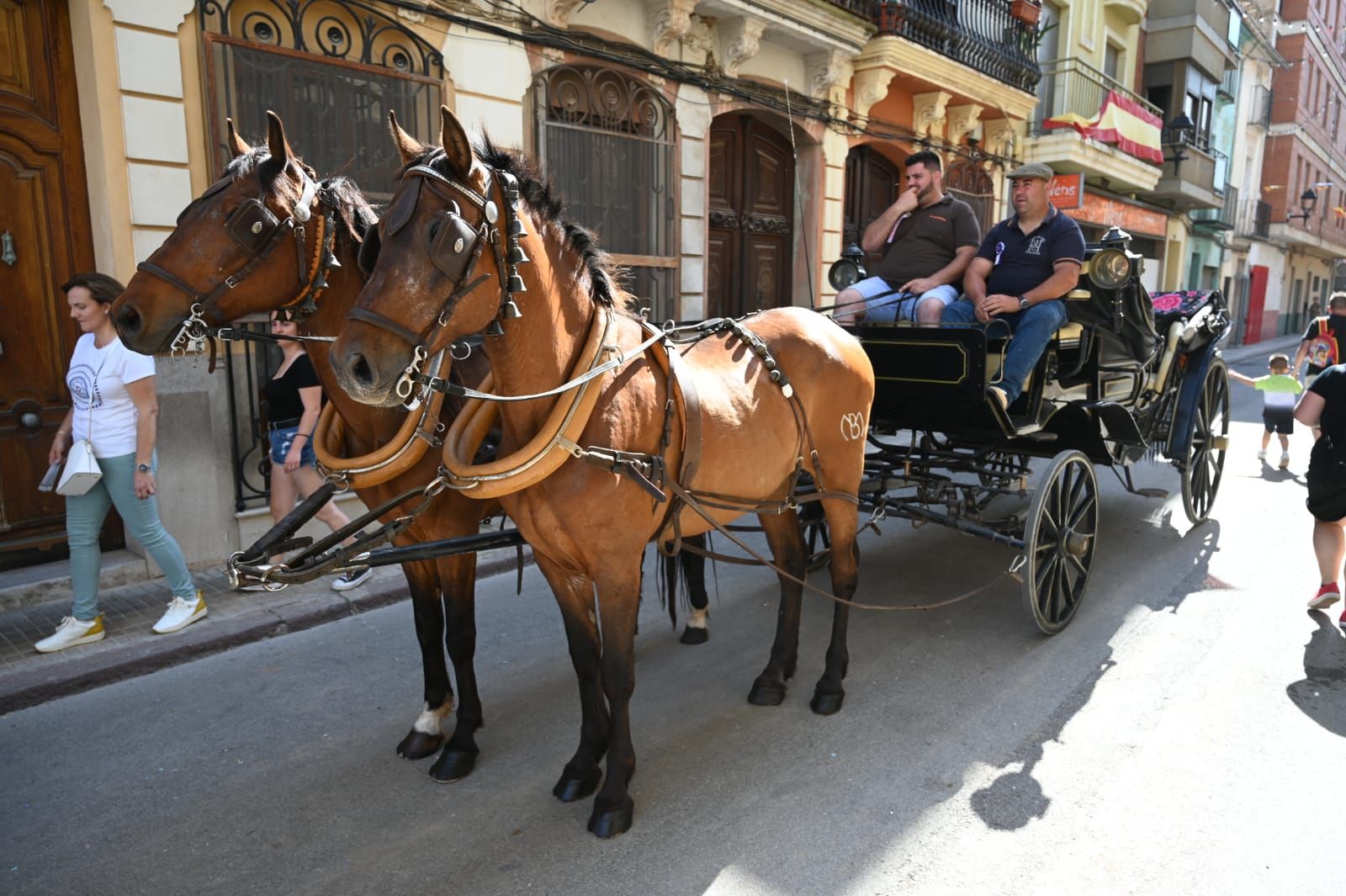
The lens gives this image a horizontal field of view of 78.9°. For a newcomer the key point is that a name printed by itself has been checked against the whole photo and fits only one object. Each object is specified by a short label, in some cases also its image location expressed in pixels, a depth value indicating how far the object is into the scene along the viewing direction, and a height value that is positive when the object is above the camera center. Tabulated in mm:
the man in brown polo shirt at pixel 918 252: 4613 +341
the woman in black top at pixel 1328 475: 4379 -850
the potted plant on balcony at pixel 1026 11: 12469 +4601
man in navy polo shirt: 4270 +205
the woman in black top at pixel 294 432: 4609 -731
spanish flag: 14312 +3417
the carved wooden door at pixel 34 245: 4777 +359
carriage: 4238 -593
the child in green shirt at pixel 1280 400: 7523 -960
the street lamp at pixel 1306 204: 29500 +4201
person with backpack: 9375 -277
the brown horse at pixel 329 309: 2557 -8
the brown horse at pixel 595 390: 2035 -276
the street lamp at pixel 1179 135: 18234 +4004
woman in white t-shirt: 4137 -691
